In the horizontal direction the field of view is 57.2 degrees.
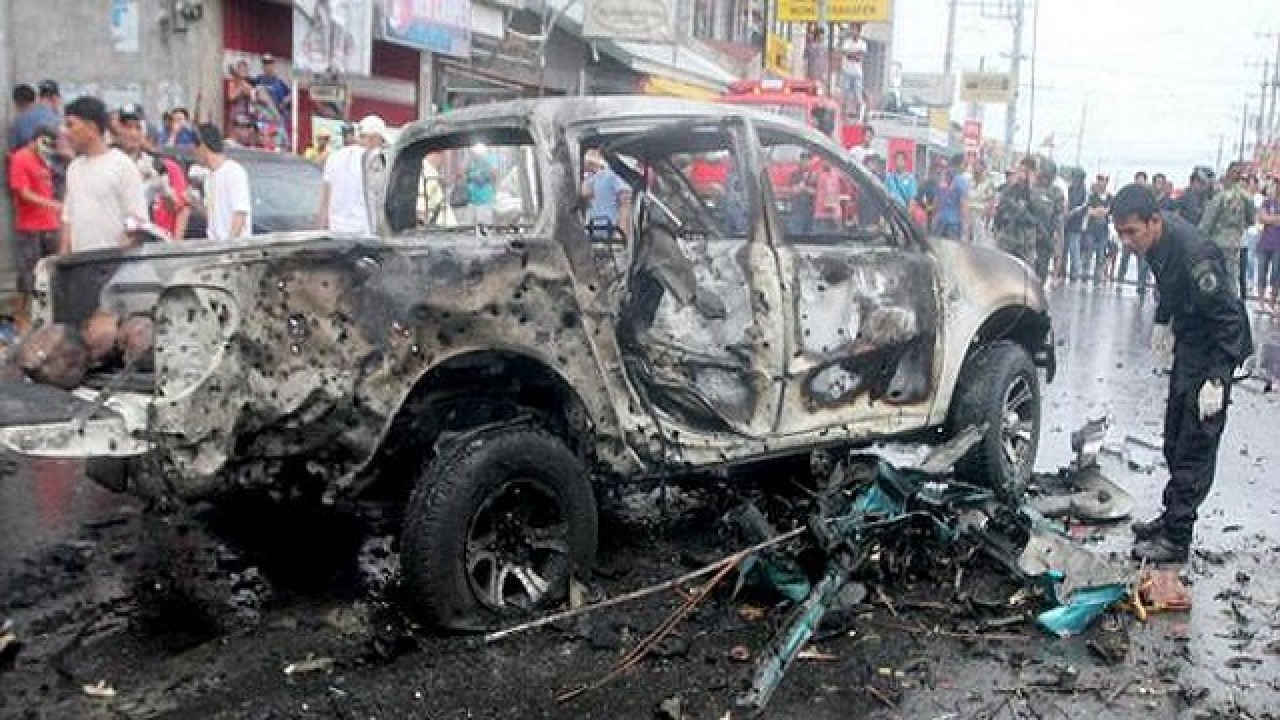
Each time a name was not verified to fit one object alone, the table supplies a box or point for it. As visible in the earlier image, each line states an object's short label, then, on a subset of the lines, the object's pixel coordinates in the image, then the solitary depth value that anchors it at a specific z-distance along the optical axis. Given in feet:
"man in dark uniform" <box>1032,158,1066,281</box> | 53.06
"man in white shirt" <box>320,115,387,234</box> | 29.37
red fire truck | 53.93
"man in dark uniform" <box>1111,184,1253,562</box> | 17.83
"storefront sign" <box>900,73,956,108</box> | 163.63
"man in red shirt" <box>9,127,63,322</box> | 31.94
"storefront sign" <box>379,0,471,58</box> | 46.85
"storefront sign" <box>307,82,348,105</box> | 44.50
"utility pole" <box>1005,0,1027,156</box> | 165.27
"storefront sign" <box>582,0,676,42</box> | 55.01
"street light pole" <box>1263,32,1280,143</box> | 207.39
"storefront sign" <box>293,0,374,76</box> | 41.22
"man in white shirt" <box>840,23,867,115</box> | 119.48
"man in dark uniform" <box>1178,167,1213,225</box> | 54.03
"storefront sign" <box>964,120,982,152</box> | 159.94
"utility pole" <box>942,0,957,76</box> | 177.58
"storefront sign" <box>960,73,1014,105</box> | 151.43
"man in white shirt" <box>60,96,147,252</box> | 23.84
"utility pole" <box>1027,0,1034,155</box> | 190.39
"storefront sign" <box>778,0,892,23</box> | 75.97
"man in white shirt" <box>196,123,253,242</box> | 26.07
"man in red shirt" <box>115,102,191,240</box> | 30.35
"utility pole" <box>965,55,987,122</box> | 208.13
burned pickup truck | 12.26
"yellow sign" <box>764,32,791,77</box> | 90.07
